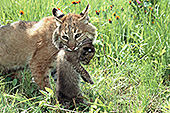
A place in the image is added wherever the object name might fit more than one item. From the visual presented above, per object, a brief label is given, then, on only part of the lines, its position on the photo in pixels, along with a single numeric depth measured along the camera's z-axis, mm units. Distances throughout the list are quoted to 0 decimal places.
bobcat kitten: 3068
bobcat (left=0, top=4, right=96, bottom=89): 3549
